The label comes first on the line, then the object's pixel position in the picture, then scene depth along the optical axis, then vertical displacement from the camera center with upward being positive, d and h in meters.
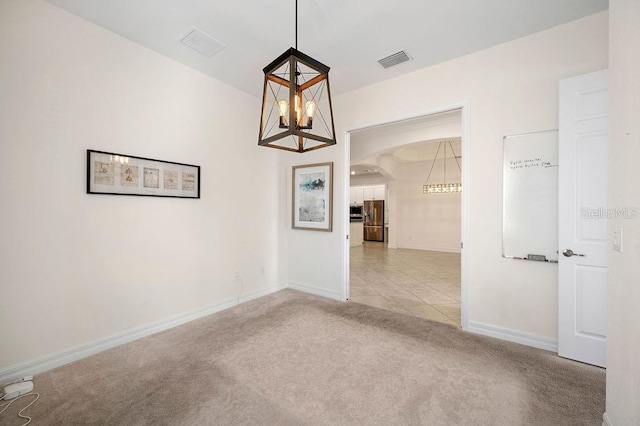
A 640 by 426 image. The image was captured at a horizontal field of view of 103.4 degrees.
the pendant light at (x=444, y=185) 7.75 +0.84
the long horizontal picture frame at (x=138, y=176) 2.39 +0.38
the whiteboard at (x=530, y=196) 2.45 +0.16
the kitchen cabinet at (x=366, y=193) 10.93 +0.85
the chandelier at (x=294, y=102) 1.47 +0.73
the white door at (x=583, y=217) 2.12 -0.04
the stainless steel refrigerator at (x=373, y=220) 10.97 -0.34
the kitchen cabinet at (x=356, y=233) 9.49 -0.83
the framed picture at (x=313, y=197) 3.89 +0.25
